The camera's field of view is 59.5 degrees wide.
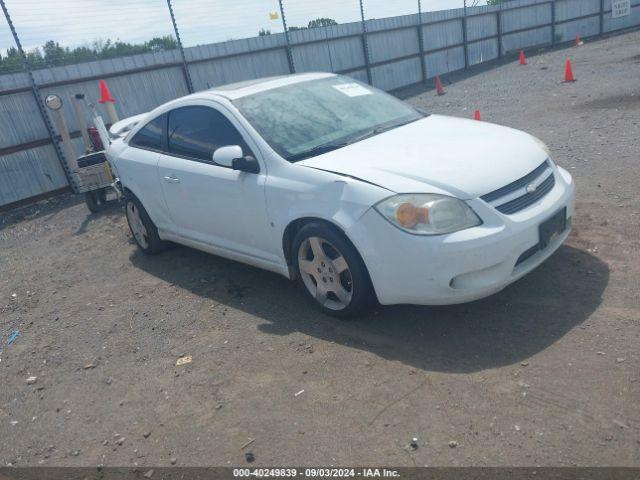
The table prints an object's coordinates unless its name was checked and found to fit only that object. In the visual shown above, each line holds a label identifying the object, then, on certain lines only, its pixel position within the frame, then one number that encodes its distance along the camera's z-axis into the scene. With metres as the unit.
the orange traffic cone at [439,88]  16.52
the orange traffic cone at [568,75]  13.81
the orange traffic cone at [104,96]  9.71
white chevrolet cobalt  3.41
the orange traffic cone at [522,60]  20.58
